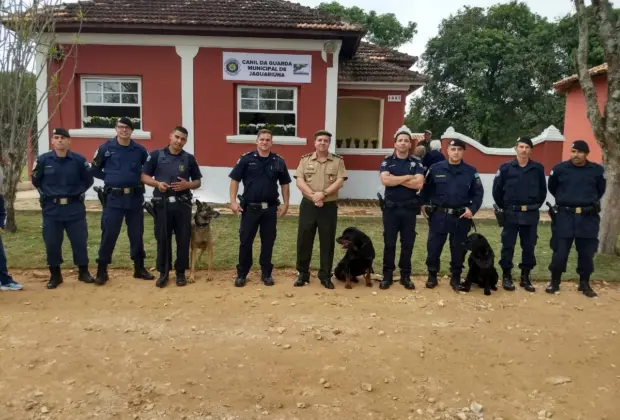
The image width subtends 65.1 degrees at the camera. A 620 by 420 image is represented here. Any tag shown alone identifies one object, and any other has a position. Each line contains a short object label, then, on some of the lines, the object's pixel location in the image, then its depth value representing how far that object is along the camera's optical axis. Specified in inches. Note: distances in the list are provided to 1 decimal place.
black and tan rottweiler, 230.4
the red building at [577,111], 635.5
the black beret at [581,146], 224.8
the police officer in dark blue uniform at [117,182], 226.4
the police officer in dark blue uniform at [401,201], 224.7
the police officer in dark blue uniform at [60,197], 219.3
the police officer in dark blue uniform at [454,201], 227.5
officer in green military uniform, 225.5
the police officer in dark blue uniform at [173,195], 225.6
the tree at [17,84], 333.1
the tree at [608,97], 292.8
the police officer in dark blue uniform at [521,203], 231.3
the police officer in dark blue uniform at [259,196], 228.8
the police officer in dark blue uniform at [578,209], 226.4
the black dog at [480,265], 226.2
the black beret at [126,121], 225.5
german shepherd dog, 239.9
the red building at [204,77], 460.1
